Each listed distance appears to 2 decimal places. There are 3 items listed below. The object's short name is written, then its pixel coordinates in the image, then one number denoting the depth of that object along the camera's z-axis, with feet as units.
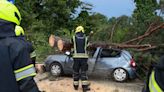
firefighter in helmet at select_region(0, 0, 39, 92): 6.86
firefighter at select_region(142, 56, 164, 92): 5.00
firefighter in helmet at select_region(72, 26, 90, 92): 25.68
